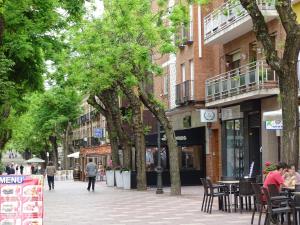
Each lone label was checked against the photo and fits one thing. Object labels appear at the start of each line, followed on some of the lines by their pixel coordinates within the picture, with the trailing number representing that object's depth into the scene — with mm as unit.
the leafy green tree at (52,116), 70000
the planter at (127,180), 36500
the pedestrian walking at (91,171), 35344
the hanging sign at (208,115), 35812
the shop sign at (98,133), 56906
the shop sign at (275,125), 23247
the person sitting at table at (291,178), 15577
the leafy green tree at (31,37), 18078
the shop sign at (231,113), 32722
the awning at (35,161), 88869
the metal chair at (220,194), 19500
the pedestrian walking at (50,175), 40469
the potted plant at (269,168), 21531
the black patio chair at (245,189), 18359
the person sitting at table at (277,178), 15938
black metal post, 30725
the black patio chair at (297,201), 13086
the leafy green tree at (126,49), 28422
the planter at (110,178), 41684
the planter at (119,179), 38125
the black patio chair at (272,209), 13711
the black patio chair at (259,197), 14836
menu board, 11383
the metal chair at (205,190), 19738
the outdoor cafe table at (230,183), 19641
